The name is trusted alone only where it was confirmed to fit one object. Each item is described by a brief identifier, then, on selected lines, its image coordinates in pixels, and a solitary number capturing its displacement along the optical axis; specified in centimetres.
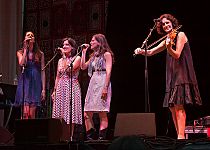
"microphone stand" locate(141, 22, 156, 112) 541
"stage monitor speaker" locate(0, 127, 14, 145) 589
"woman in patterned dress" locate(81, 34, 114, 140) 614
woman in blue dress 671
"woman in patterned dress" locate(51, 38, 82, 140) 646
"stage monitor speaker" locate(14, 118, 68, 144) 509
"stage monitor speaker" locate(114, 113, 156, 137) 481
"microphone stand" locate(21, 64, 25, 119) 649
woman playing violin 530
